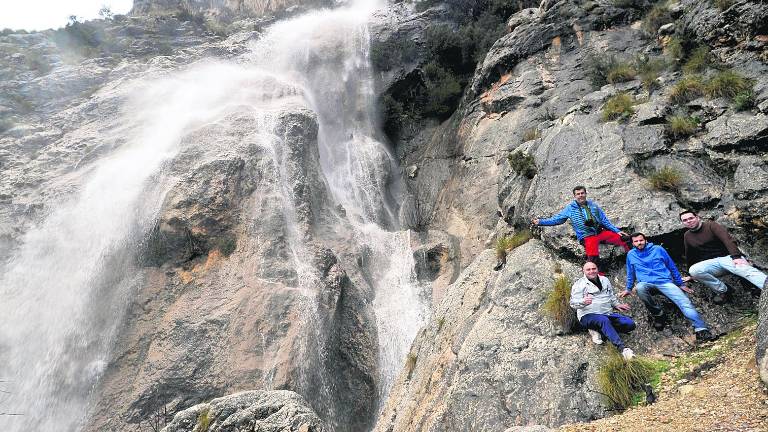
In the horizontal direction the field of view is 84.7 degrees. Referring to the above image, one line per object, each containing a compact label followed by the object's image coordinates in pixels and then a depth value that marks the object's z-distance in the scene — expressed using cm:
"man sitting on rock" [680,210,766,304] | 550
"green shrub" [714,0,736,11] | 1126
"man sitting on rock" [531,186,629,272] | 698
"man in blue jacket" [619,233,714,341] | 543
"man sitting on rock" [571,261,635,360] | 571
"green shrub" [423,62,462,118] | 2412
